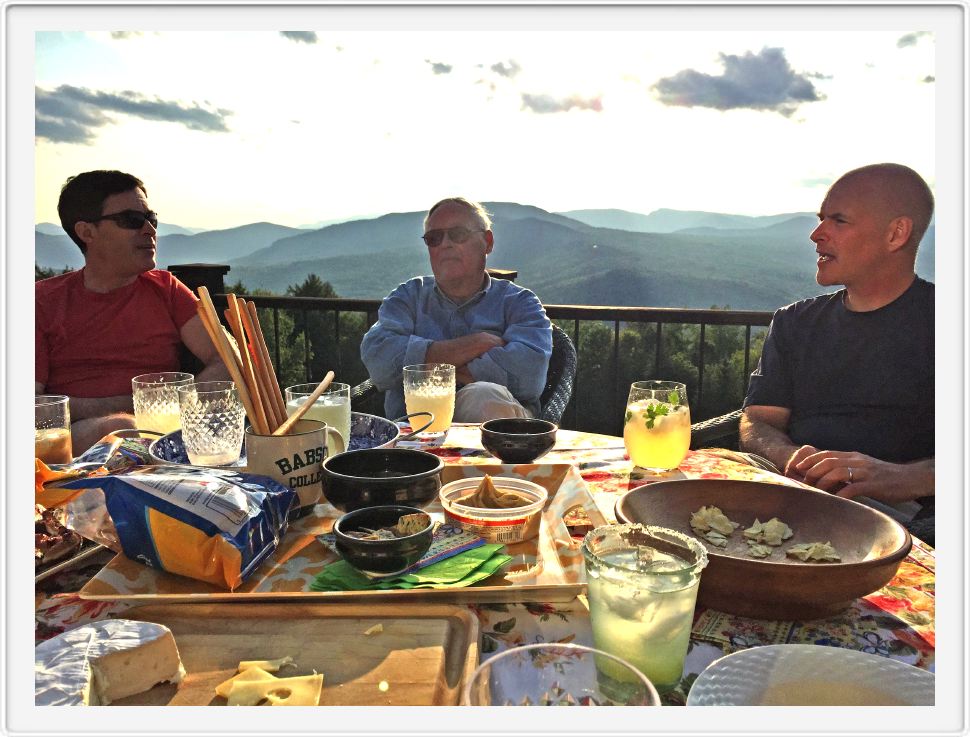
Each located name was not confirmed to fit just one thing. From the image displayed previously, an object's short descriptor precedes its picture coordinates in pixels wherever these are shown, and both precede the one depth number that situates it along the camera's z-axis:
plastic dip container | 1.07
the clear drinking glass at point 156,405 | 1.76
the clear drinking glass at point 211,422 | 1.44
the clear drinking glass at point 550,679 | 0.59
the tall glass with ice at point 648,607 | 0.75
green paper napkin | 0.92
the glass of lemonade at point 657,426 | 1.52
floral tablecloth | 0.84
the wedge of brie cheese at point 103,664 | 0.67
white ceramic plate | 0.69
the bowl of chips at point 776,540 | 0.84
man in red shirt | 3.05
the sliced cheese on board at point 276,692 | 0.68
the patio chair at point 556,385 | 2.94
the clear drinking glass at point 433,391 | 2.02
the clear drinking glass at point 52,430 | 1.45
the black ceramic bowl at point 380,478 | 1.09
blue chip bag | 0.94
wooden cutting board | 0.71
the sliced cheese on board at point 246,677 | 0.70
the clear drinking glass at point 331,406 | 1.49
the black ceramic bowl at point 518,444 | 1.52
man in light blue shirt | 2.99
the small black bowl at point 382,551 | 0.90
